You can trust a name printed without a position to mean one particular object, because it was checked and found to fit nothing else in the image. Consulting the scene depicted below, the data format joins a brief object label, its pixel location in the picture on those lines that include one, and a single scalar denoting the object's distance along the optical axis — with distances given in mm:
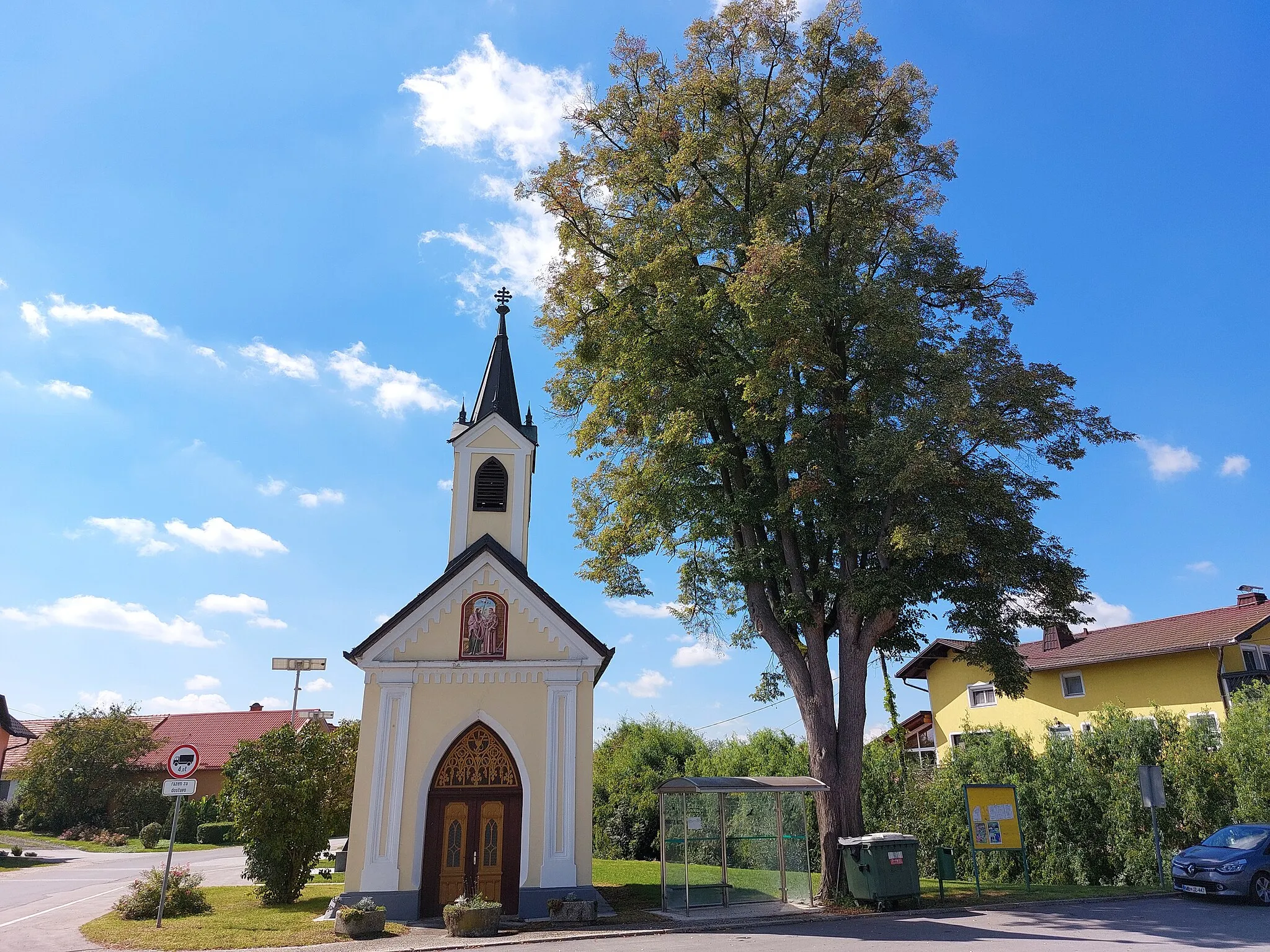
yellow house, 26078
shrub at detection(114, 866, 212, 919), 15906
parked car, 15633
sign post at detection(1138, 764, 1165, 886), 18344
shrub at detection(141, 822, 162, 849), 36719
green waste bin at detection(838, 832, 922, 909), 15789
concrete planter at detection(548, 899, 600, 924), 15031
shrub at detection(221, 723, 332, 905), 17656
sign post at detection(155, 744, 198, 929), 14609
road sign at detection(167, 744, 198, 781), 14695
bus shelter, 16672
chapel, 16062
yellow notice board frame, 17906
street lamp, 22797
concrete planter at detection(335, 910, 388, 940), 13734
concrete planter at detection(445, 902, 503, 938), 13930
